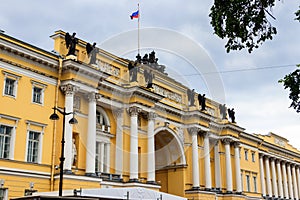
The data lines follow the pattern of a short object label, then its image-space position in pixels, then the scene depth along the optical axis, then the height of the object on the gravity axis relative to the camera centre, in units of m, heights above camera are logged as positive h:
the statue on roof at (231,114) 49.41 +10.11
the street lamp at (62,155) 20.92 +2.35
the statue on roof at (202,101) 43.34 +10.16
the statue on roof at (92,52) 30.67 +10.83
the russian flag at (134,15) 35.18 +15.21
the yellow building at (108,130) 25.89 +5.77
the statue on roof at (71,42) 29.19 +10.94
